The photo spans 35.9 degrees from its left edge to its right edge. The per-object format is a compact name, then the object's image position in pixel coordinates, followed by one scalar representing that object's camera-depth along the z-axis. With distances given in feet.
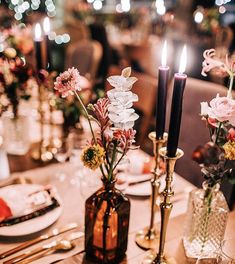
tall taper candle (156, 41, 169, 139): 2.48
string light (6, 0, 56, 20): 23.35
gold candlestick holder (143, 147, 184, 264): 2.43
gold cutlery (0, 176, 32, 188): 3.87
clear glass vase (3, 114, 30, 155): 4.63
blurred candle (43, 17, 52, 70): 4.11
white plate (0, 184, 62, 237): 3.07
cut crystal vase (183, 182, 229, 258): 2.89
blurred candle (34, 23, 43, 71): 4.12
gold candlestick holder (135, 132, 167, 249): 2.96
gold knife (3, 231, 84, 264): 2.83
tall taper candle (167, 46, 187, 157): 2.19
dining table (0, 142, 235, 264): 2.94
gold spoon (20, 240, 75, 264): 2.93
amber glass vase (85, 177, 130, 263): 2.71
